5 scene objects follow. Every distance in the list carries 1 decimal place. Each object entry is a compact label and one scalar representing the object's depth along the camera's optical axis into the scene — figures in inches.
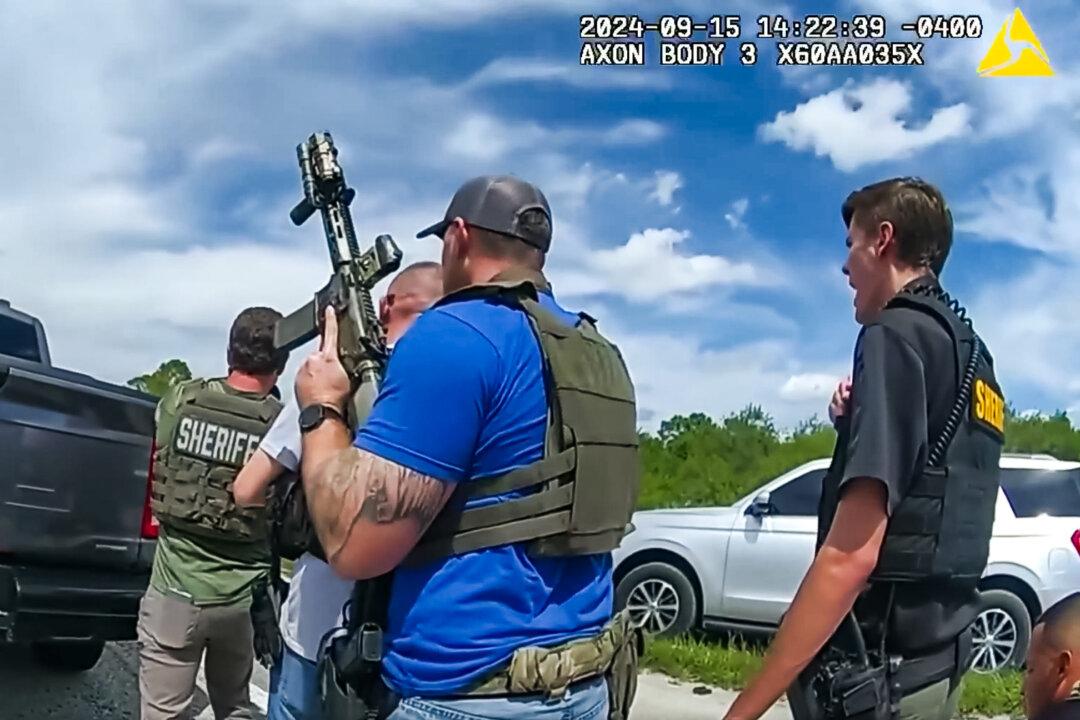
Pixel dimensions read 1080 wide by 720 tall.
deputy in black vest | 85.0
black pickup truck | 175.9
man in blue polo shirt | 78.9
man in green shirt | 155.9
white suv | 322.3
